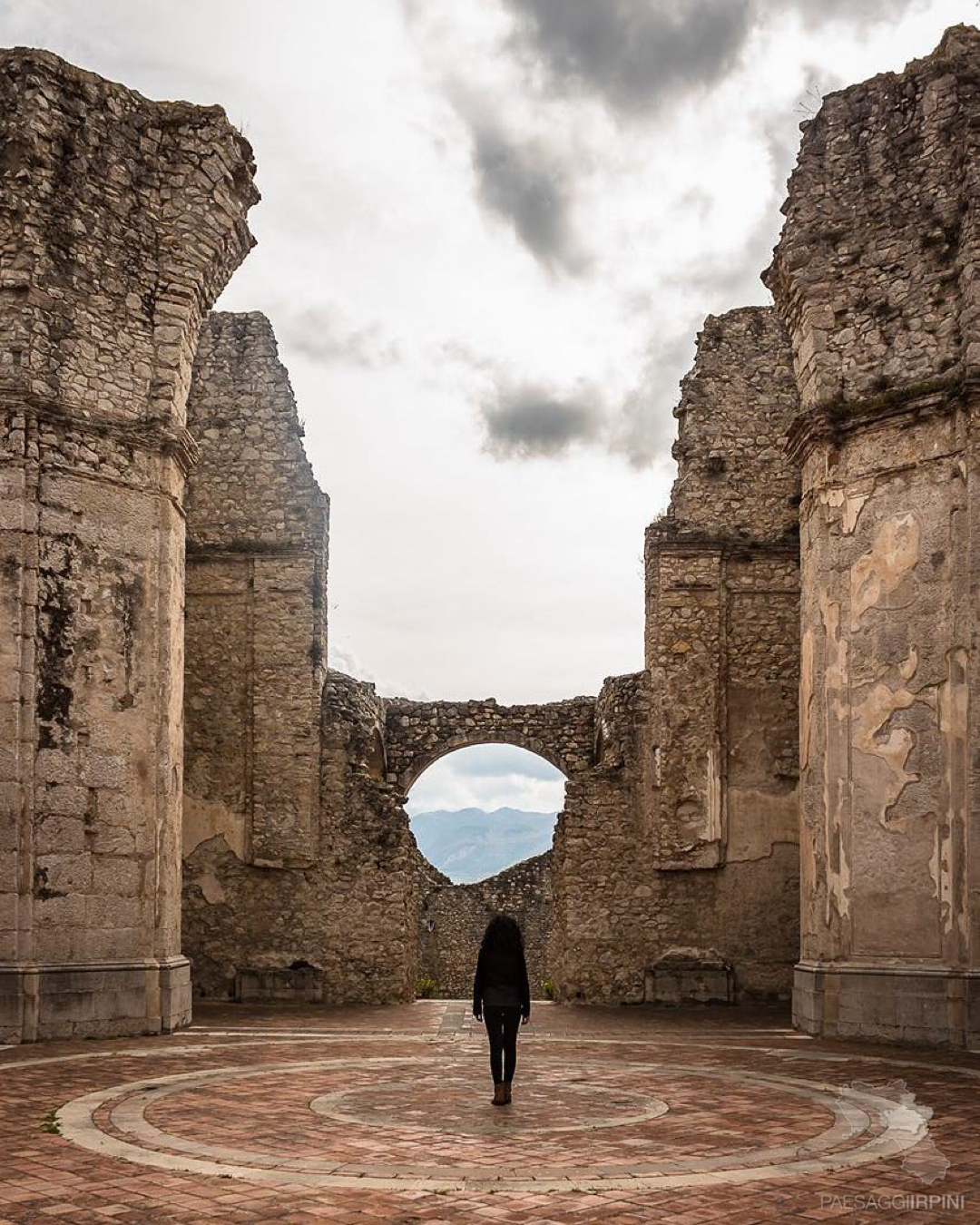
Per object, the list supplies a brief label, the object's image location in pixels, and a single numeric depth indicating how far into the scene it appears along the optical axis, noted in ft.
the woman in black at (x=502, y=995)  28.17
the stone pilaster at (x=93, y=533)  40.63
